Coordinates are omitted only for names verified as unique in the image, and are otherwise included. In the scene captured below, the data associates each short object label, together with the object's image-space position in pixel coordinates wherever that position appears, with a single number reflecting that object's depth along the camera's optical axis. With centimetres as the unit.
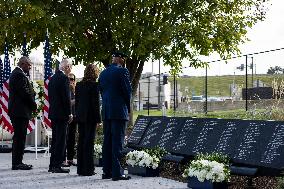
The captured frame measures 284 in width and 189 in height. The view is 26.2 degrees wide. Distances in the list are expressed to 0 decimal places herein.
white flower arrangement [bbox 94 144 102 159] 1267
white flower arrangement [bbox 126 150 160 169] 1088
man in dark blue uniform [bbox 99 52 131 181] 1031
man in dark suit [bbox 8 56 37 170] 1195
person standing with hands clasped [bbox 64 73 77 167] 1278
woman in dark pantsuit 1101
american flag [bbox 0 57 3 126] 1804
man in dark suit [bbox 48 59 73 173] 1142
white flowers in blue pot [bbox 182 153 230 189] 888
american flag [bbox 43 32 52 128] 1559
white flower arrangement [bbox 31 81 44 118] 1536
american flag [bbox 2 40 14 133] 1614
